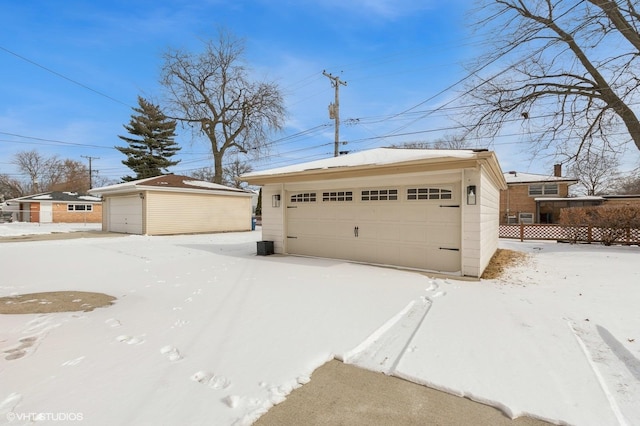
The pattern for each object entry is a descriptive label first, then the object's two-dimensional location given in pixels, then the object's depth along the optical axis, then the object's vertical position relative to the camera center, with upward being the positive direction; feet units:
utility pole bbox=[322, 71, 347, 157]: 61.26 +20.60
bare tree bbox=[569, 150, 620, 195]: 40.11 +6.47
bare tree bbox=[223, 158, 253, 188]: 134.41 +17.70
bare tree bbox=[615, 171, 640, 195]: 119.20 +9.42
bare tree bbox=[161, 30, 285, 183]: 82.17 +29.76
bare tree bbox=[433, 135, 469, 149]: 88.58 +20.69
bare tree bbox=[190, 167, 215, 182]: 150.06 +18.55
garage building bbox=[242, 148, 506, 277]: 21.24 +0.29
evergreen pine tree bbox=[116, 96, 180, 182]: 112.37 +25.27
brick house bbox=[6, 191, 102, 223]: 95.20 +1.28
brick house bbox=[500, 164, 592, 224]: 78.74 +2.88
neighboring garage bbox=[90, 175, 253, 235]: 52.60 +0.90
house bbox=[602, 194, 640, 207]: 75.28 +2.93
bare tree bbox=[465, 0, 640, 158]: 33.40 +15.09
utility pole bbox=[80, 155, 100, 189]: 141.78 +24.71
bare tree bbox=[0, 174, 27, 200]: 143.30 +11.31
